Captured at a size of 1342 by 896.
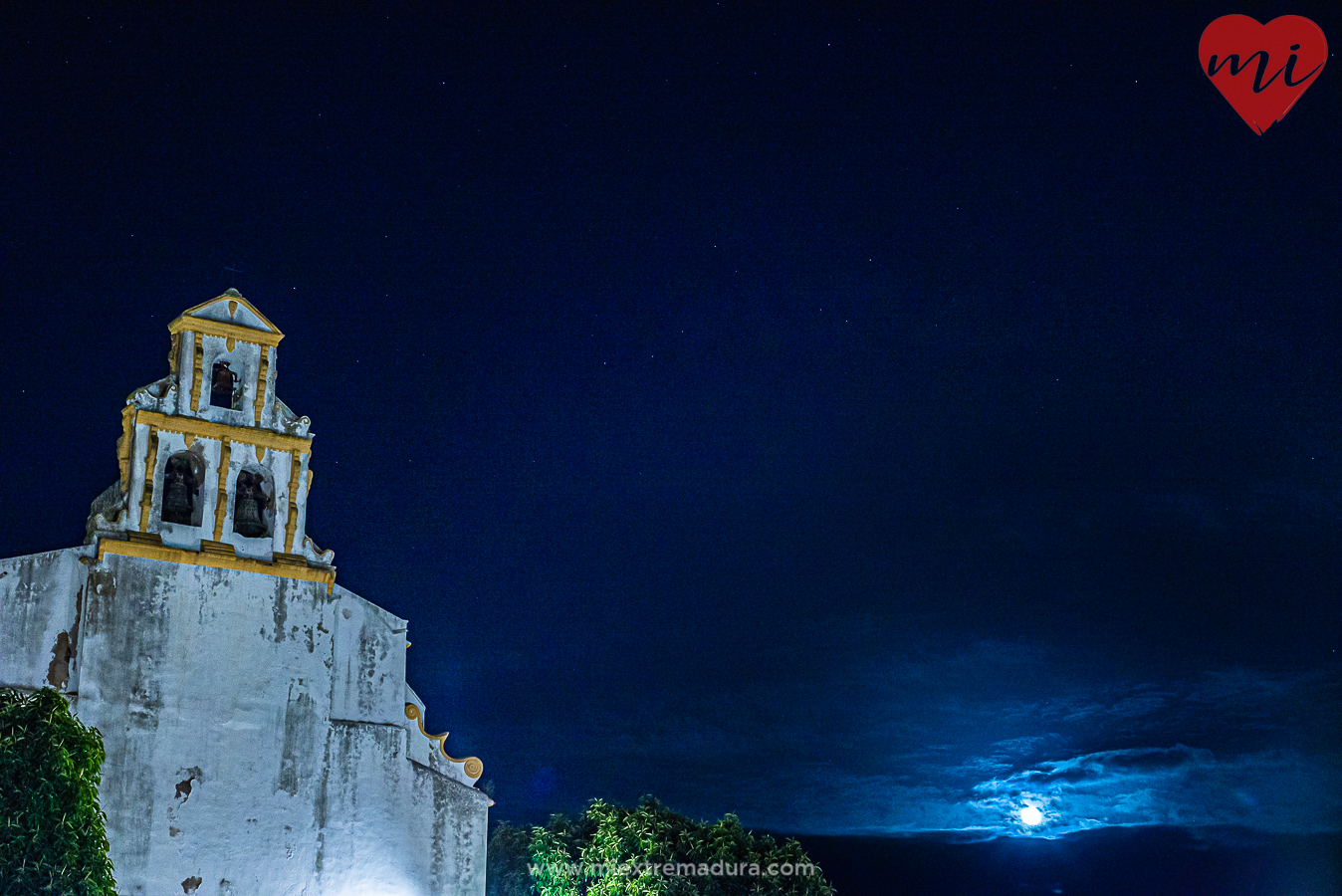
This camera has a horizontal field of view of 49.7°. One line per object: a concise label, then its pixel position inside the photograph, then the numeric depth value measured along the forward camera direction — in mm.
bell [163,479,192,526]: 27641
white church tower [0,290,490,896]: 25766
